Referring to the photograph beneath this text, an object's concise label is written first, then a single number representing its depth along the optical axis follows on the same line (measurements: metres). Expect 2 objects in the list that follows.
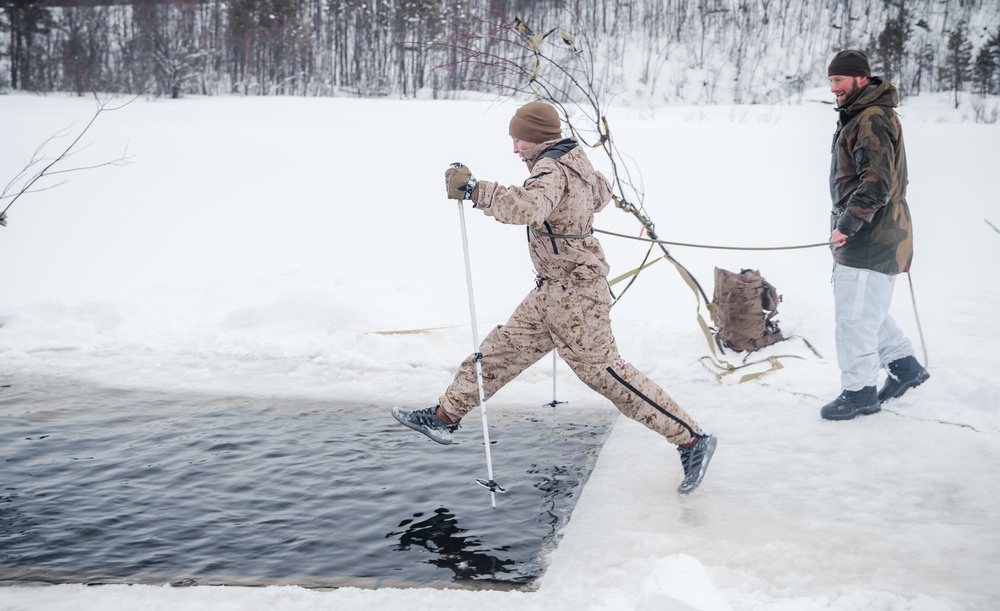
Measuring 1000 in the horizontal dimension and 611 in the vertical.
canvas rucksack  6.05
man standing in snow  4.25
